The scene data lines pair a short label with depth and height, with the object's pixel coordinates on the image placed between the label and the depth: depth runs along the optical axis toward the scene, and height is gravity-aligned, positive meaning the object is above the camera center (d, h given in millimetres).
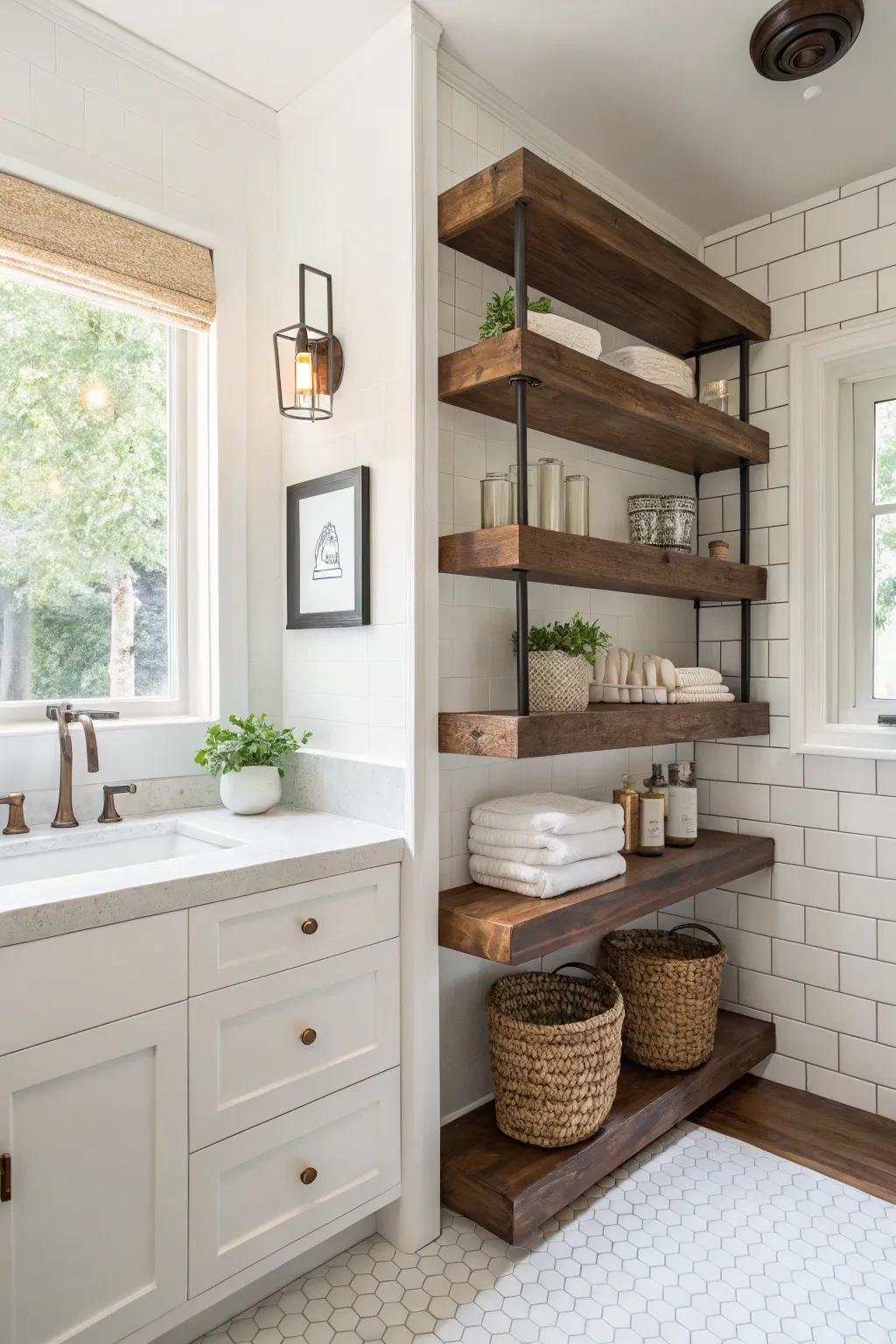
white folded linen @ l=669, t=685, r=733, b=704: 2307 -87
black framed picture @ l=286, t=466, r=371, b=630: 1912 +263
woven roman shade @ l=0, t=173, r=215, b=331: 1754 +889
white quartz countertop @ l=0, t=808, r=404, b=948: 1267 -352
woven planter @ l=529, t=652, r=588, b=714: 1904 -40
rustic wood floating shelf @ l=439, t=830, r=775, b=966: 1701 -527
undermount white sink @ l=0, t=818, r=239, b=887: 1649 -380
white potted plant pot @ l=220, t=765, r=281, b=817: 1933 -283
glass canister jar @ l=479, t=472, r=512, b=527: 1896 +359
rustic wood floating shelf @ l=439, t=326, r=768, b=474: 1771 +605
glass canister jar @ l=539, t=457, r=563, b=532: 1943 +385
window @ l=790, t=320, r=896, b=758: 2447 +361
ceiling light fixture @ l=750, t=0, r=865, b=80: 1702 +1296
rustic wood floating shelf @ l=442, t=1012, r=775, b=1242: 1729 -1063
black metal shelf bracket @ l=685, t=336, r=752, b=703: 2557 +490
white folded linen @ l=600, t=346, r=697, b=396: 2227 +783
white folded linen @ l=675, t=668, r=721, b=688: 2348 -36
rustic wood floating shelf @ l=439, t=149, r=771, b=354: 1794 +971
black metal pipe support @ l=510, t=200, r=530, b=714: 1748 +403
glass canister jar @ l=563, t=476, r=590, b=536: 2010 +379
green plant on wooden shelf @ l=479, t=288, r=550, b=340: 1855 +761
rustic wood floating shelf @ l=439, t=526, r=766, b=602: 1747 +229
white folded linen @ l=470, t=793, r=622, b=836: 1849 -334
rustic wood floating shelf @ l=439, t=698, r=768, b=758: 1733 -145
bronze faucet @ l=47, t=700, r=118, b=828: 1763 -199
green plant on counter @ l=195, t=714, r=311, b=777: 1943 -187
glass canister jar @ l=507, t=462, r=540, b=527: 1926 +384
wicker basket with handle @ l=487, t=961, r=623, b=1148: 1842 -889
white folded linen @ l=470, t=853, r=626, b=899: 1841 -466
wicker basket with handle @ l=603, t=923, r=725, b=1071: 2223 -887
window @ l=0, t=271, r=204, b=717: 1847 +366
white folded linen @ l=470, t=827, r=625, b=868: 1838 -406
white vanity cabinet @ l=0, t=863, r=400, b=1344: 1243 -723
